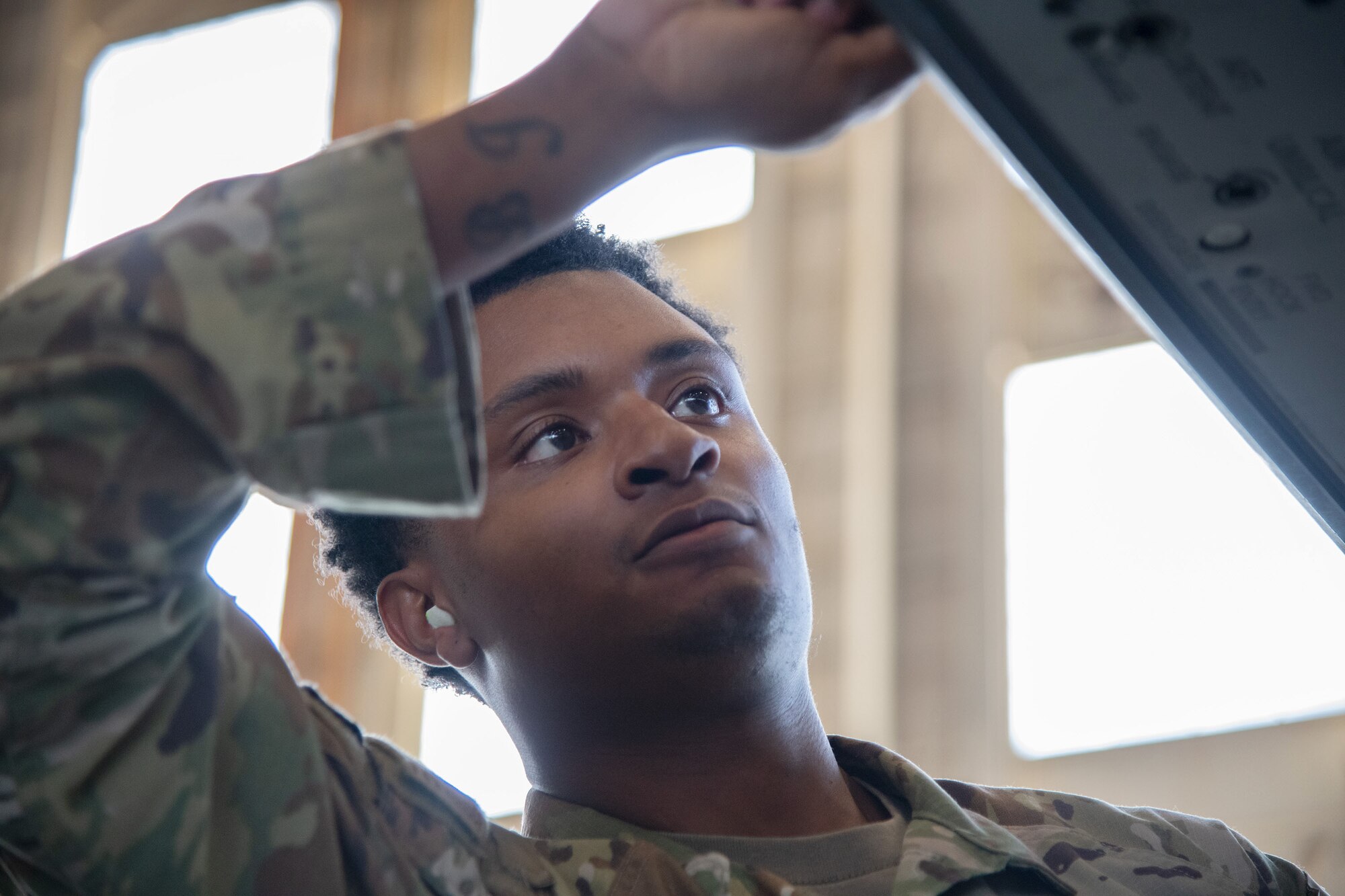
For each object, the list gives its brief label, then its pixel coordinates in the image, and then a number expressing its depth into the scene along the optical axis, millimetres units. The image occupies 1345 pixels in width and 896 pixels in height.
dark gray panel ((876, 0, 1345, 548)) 912
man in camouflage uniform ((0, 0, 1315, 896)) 963
